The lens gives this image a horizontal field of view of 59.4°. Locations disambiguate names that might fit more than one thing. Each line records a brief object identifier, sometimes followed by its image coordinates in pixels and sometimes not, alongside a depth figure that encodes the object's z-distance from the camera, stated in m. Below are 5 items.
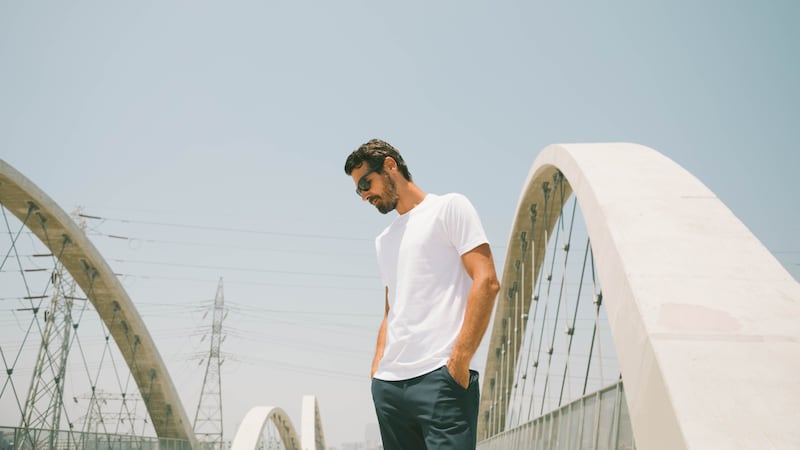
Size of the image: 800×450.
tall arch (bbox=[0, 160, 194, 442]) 16.14
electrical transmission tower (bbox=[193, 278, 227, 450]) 42.50
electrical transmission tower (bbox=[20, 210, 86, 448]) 28.20
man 2.18
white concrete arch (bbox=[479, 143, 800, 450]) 2.31
